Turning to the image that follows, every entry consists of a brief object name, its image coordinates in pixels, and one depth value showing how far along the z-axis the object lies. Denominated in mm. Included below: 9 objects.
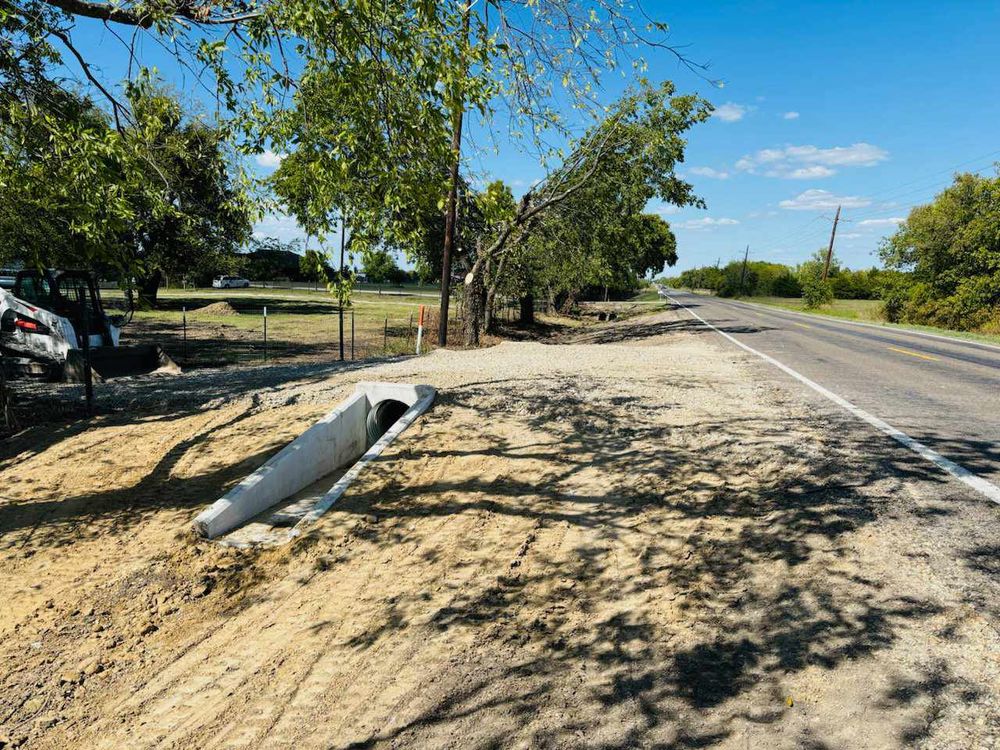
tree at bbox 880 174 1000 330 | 22828
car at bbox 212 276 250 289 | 57938
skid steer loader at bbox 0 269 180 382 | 9750
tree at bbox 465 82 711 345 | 16688
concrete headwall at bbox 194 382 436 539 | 5629
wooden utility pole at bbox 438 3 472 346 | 13969
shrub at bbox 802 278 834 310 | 40281
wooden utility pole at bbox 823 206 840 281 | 43019
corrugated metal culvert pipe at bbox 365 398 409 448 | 9031
